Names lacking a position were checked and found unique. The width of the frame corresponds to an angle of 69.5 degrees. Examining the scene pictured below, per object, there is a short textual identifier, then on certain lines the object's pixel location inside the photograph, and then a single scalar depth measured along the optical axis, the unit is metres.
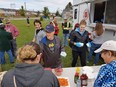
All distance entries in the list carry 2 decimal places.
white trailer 2.68
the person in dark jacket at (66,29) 3.94
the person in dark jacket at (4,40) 2.50
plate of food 1.19
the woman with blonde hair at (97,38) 2.53
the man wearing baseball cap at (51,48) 1.54
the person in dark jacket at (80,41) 2.00
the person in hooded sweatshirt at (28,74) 0.74
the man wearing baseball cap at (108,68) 0.78
